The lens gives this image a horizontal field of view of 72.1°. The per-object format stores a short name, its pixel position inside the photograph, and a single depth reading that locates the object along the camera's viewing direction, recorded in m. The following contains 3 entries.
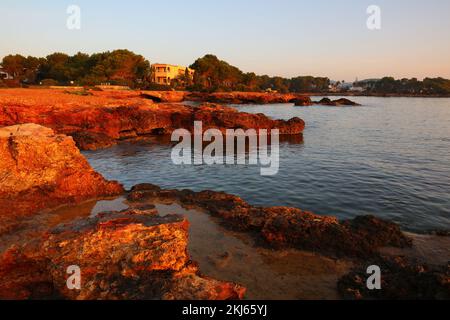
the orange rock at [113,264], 5.81
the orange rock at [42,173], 11.45
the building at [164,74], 134.12
